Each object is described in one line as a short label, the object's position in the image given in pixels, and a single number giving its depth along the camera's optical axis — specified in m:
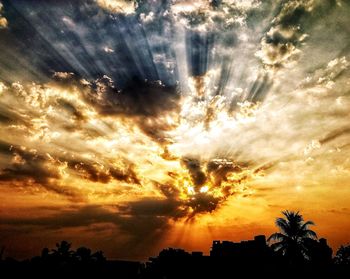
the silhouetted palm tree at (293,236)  36.72
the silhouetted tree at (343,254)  45.37
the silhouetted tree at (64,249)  50.25
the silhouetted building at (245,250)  28.88
